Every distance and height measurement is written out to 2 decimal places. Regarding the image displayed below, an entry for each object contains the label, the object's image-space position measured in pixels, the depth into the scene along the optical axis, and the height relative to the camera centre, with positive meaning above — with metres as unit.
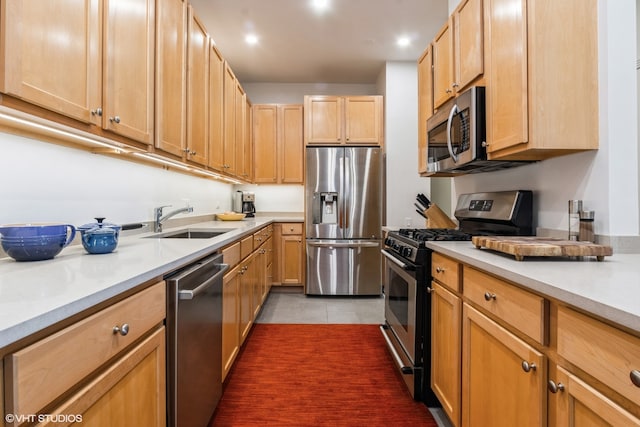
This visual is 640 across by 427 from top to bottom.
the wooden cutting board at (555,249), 1.09 -0.12
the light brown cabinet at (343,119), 4.11 +1.21
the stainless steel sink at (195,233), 2.46 -0.16
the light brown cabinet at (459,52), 1.80 +1.02
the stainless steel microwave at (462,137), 1.76 +0.47
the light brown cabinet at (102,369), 0.58 -0.35
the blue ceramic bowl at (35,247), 1.05 -0.12
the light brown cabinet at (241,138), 3.53 +0.89
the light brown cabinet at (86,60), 0.95 +0.56
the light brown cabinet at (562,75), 1.36 +0.59
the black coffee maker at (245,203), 4.48 +0.15
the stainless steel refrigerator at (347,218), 3.89 -0.05
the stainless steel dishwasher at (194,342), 1.16 -0.53
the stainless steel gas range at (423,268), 1.71 -0.31
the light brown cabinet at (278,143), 4.41 +0.97
